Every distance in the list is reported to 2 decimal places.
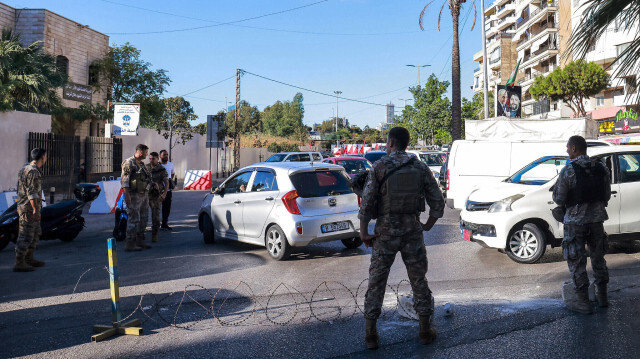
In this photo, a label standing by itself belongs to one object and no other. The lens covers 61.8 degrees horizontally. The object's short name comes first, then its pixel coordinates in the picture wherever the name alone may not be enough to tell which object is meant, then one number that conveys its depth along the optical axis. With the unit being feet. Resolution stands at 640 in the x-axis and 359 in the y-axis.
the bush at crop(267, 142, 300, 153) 189.67
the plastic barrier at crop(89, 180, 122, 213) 51.26
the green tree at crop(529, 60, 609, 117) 118.21
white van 42.37
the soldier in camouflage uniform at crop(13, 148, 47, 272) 25.50
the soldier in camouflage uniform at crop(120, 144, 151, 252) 30.73
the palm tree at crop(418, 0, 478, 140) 83.87
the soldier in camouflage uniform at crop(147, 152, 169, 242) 35.01
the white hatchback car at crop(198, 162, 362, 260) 27.63
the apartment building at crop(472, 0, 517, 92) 236.02
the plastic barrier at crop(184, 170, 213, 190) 88.58
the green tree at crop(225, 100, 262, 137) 283.20
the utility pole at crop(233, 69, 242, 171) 115.14
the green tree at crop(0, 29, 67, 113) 59.47
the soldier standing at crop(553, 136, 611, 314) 17.60
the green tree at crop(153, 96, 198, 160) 105.29
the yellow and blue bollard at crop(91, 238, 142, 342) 16.34
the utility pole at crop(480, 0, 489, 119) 93.81
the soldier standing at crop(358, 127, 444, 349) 14.29
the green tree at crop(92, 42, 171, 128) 107.45
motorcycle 31.81
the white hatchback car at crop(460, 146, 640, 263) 25.99
